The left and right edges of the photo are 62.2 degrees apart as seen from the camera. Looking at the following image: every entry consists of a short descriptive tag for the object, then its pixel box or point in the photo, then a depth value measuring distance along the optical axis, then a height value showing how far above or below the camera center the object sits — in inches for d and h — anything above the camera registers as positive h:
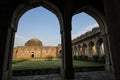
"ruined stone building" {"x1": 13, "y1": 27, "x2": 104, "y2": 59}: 750.5 +70.0
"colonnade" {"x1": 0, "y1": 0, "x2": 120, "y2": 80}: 207.6 +85.6
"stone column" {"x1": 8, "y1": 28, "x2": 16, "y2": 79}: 244.6 +3.2
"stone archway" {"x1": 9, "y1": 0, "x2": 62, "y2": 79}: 266.1 +130.9
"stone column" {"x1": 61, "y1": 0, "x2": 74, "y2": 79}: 245.4 +23.0
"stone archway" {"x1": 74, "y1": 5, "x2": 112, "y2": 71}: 328.2 +107.0
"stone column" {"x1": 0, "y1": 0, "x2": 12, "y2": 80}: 199.5 +39.2
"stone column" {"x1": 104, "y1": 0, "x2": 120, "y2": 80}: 67.8 +16.7
